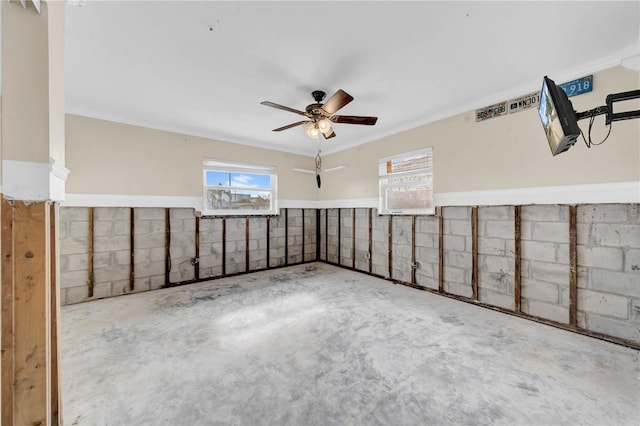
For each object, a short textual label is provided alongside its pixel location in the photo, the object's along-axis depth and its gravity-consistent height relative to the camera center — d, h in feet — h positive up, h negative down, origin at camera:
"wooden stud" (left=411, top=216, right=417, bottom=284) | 13.75 -1.90
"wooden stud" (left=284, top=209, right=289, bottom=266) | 18.71 -1.72
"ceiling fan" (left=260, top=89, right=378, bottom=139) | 9.22 +3.84
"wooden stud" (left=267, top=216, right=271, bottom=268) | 17.80 -1.30
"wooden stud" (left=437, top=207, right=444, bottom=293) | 12.54 -1.94
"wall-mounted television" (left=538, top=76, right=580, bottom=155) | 5.25 +2.12
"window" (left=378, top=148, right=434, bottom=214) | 13.42 +1.77
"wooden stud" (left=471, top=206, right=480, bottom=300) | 11.28 -1.81
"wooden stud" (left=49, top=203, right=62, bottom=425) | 4.30 -1.95
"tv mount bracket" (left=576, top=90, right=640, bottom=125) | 5.22 +2.18
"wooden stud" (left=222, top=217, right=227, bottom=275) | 15.88 -2.04
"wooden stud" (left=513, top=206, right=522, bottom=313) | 10.03 -1.94
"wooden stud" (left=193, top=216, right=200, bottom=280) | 14.88 -2.38
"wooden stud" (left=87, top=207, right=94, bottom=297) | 12.01 -2.18
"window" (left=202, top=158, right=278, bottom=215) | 15.81 +1.79
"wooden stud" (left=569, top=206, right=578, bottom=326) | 8.76 -1.95
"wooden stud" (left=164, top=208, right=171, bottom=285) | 13.98 -1.72
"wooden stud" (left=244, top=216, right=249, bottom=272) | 16.80 -2.10
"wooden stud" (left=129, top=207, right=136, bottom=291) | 13.01 -1.80
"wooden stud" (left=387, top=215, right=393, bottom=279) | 15.06 -2.12
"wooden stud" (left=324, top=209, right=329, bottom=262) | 19.90 -1.73
